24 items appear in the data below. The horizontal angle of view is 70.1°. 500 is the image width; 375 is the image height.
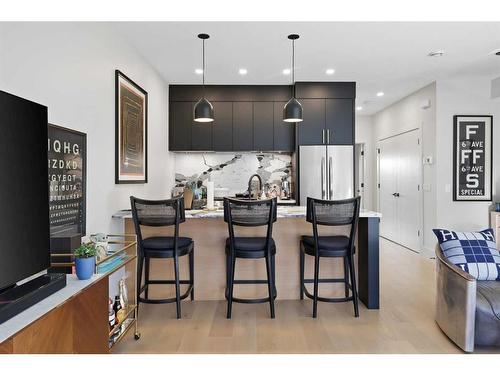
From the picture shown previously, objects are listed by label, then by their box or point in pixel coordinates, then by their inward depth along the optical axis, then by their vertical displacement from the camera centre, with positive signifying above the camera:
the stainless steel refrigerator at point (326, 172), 5.31 +0.14
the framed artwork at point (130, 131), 3.35 +0.52
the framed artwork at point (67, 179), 2.20 +0.02
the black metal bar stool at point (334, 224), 2.96 -0.36
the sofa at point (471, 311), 2.33 -0.86
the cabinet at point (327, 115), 5.37 +1.01
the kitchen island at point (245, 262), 3.44 -0.79
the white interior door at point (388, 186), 6.95 -0.09
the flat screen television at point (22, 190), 1.18 -0.03
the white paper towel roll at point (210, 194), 3.80 -0.13
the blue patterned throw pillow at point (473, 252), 2.69 -0.55
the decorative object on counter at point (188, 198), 3.98 -0.19
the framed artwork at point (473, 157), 5.24 +0.36
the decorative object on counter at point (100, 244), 2.09 -0.39
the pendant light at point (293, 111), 3.74 +0.74
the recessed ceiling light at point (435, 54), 4.06 +1.47
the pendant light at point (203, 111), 3.68 +0.74
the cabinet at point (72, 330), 1.12 -0.61
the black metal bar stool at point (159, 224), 2.91 -0.35
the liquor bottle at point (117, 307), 2.53 -0.91
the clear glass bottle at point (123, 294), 2.69 -0.86
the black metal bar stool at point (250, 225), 2.91 -0.43
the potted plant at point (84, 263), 1.68 -0.39
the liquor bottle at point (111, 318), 2.41 -0.93
